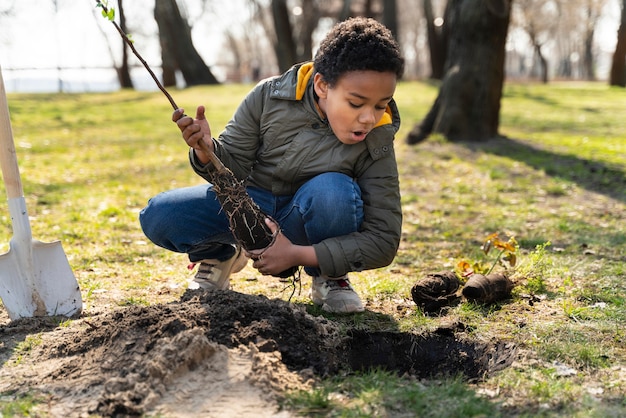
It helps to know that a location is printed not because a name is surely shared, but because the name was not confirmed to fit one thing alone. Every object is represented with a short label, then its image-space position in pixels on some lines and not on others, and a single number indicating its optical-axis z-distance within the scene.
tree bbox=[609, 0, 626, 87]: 19.58
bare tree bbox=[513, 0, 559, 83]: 33.95
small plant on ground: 3.71
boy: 2.88
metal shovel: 3.15
